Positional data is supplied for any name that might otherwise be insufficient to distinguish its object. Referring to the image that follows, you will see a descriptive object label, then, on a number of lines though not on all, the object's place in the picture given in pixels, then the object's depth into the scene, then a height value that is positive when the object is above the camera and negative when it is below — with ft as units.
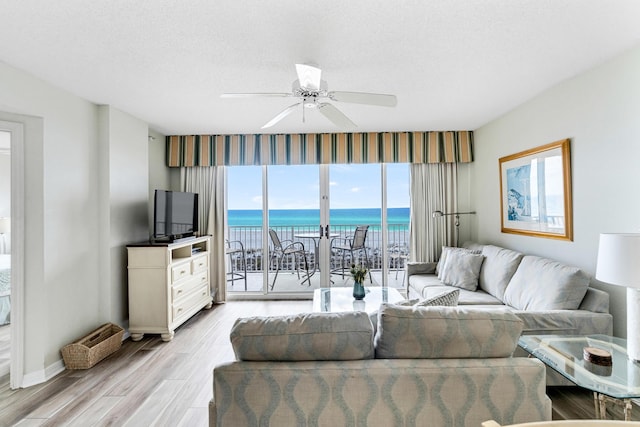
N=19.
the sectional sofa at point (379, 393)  4.28 -2.42
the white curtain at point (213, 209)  15.23 +0.49
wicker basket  9.04 -3.80
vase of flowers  10.80 -2.20
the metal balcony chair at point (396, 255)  17.85 -2.20
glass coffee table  10.00 -2.86
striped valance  14.90 +3.31
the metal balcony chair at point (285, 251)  16.16 -1.82
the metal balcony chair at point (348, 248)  16.42 -1.69
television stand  11.07 -2.48
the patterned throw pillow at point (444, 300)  6.38 -1.75
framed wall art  9.24 +0.75
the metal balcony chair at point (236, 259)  17.25 -2.33
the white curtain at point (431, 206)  15.16 +0.46
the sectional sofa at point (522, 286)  7.15 -2.22
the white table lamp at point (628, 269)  5.20 -0.97
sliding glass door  15.51 +0.22
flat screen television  11.62 +0.19
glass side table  4.70 -2.58
